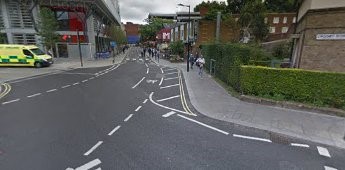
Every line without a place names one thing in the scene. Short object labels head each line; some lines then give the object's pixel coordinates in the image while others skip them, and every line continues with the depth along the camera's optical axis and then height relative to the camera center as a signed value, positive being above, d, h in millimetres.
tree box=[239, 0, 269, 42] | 39625 +4856
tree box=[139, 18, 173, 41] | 74438 +5682
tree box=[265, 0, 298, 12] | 57562 +10773
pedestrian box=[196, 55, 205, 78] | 17398 -1636
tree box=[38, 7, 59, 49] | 24922 +1983
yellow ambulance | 21109 -1295
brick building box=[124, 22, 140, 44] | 138875 +9945
